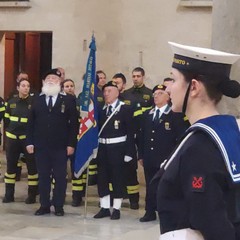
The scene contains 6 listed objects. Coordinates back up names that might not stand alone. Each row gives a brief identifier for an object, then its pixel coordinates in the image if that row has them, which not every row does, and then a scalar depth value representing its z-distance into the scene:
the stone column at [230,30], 7.61
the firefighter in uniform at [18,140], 12.78
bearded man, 11.66
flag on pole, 11.56
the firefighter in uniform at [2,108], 13.47
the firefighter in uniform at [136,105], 11.88
